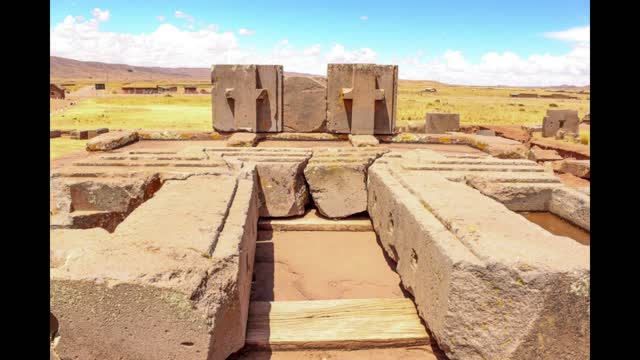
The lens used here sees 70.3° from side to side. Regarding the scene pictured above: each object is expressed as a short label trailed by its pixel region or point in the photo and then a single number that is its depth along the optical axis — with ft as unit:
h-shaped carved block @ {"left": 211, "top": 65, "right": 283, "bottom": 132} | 22.02
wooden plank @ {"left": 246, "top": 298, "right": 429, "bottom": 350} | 8.20
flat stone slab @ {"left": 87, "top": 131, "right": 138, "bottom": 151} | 18.82
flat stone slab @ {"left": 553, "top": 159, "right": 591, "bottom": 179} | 26.17
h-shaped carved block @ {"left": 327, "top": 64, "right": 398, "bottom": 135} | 22.27
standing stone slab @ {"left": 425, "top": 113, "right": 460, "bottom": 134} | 40.65
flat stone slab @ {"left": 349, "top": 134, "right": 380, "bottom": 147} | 19.61
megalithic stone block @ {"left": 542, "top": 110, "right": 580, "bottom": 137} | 51.78
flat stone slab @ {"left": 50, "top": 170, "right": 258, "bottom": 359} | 6.31
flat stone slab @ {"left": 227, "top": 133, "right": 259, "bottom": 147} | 19.25
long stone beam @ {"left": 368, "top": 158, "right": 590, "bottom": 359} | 6.61
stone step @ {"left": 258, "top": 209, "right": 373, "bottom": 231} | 14.34
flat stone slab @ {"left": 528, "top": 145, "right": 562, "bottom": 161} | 31.48
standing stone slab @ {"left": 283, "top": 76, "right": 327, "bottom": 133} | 22.89
